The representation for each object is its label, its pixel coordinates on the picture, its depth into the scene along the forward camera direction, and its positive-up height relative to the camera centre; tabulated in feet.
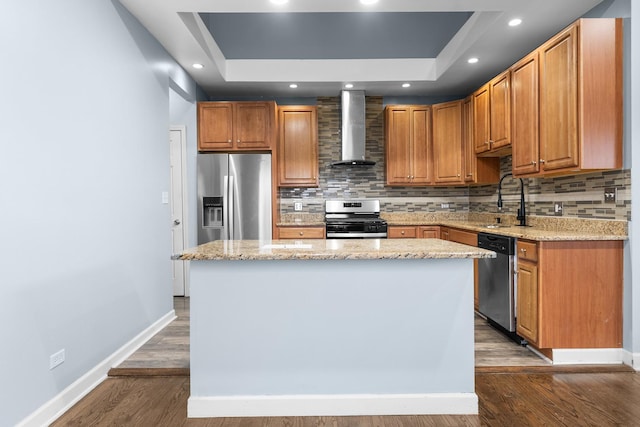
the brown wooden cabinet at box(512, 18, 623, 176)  8.48 +2.48
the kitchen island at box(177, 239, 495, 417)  6.85 -2.32
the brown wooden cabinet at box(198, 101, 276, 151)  15.23 +3.44
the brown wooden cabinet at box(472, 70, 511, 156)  11.79 +2.95
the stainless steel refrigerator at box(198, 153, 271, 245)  14.79 +0.39
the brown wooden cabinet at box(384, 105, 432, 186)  16.01 +2.64
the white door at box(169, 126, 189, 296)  15.15 +0.92
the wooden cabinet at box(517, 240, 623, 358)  8.64 -2.06
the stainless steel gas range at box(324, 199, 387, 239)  15.08 -0.36
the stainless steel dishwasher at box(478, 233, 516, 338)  9.94 -2.19
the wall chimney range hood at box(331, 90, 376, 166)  15.71 +3.33
